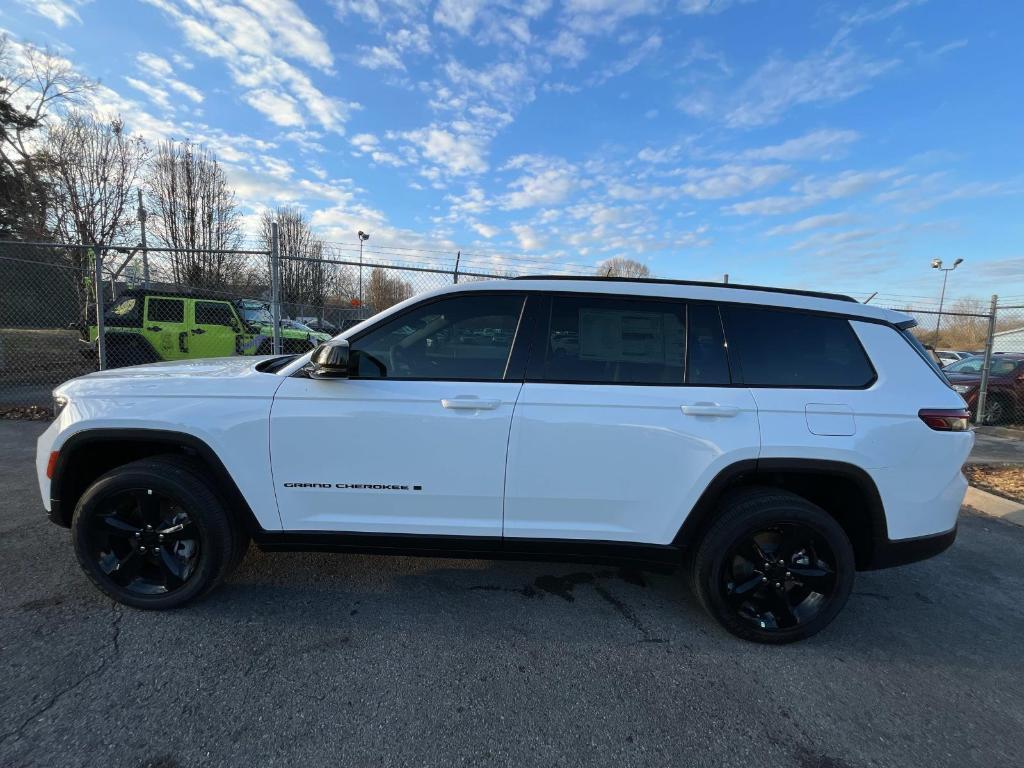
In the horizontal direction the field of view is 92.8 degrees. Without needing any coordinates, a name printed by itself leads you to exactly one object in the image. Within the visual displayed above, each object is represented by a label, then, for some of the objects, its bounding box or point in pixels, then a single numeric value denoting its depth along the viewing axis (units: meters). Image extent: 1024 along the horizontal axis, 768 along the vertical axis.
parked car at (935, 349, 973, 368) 12.38
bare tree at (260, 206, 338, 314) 22.25
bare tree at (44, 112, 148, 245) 17.69
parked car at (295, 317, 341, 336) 15.03
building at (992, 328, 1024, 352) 10.78
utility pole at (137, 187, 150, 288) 9.76
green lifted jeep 9.66
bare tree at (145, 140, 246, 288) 22.98
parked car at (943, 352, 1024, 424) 8.90
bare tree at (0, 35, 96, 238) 18.38
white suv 2.44
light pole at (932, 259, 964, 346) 29.89
